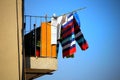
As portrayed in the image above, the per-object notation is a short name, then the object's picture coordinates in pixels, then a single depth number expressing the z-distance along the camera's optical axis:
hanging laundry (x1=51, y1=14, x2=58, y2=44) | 10.76
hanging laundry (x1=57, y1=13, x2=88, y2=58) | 11.07
